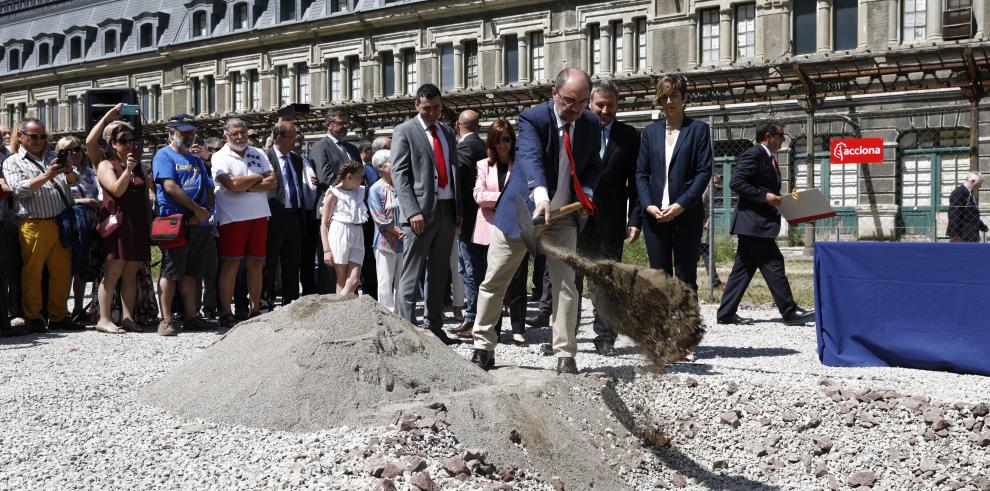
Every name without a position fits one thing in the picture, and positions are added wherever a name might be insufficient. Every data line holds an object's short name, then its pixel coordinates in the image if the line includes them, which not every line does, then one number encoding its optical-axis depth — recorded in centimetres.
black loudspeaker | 1234
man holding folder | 984
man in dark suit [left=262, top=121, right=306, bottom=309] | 1012
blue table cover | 705
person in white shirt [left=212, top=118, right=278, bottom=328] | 926
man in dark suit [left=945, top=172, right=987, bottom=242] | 1661
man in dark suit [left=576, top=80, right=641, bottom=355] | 780
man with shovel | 638
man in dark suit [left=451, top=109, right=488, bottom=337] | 889
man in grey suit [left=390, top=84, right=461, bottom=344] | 787
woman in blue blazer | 772
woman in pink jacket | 782
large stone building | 2452
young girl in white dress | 941
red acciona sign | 2191
